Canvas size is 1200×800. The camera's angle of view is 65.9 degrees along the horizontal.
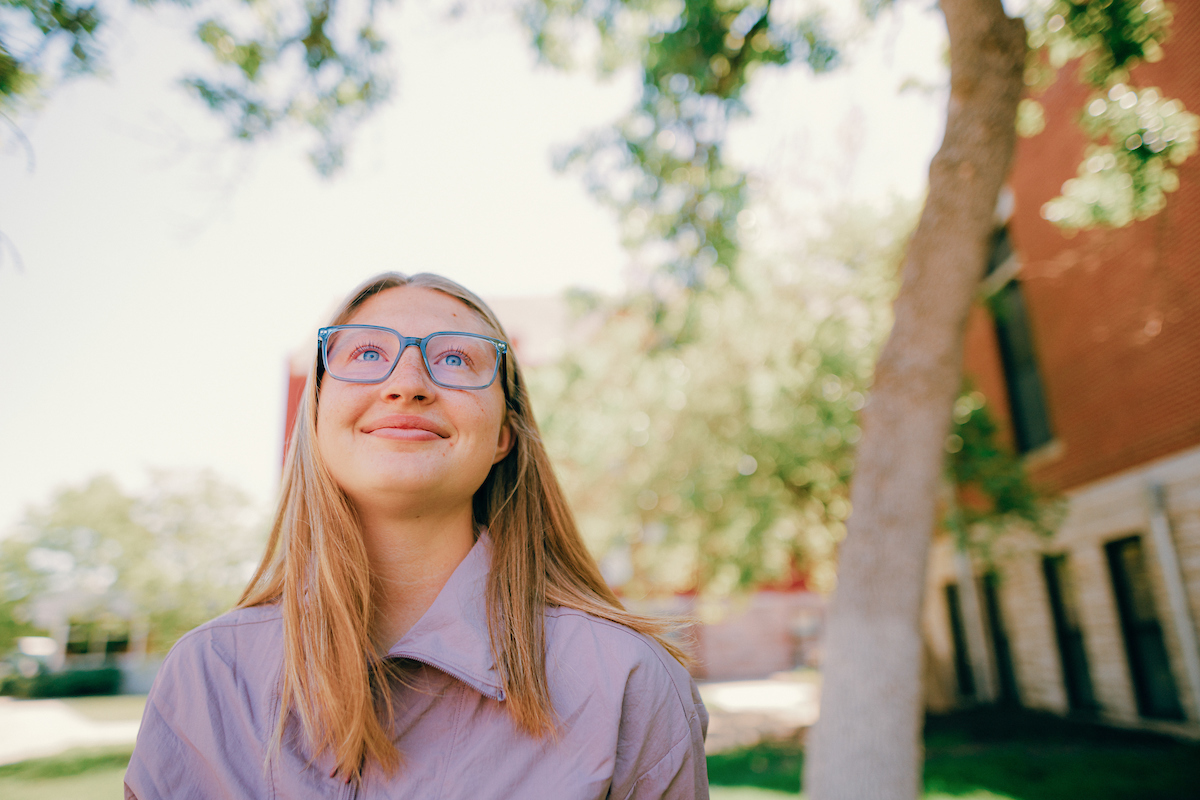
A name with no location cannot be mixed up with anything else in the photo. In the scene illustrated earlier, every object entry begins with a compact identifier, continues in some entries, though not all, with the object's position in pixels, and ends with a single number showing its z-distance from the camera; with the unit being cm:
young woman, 57
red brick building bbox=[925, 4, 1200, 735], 639
